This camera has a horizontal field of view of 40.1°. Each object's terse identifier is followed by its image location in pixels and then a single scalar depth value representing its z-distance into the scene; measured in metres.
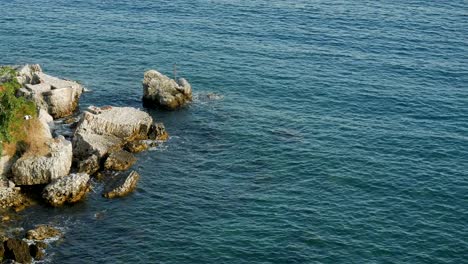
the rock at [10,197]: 78.44
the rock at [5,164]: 82.06
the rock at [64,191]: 79.31
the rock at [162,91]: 109.19
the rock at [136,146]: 93.56
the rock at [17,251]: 67.38
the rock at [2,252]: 67.69
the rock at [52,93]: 100.44
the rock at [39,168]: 81.75
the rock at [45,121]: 87.16
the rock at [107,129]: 89.44
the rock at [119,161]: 87.81
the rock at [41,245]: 70.41
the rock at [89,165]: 85.94
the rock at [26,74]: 106.44
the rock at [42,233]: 71.88
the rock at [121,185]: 82.12
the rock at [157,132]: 97.94
